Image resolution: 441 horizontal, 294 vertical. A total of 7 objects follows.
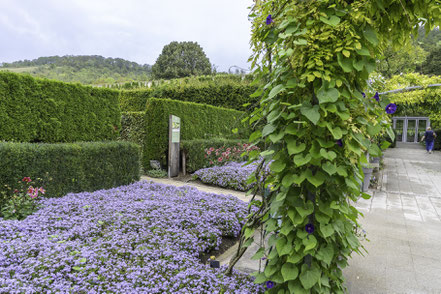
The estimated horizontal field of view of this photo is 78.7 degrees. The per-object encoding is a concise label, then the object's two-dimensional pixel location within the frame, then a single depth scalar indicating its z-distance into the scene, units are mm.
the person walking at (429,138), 17750
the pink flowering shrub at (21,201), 3318
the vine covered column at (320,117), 1376
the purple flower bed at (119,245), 1975
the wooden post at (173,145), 7445
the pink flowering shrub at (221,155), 8359
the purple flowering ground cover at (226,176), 6271
